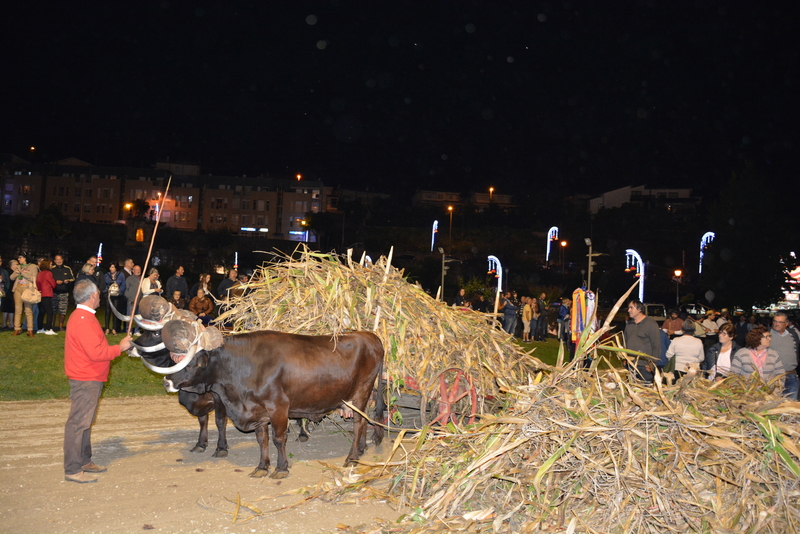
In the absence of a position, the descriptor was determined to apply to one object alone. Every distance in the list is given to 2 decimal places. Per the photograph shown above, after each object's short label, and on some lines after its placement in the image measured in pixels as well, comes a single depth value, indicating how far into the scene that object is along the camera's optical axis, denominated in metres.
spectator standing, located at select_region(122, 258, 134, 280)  13.75
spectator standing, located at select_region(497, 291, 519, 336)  20.30
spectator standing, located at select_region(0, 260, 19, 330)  13.65
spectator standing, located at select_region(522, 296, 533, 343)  22.38
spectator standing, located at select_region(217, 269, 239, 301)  13.46
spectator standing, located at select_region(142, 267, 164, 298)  13.22
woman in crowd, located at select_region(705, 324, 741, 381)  9.12
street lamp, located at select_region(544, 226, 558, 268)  54.88
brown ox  5.91
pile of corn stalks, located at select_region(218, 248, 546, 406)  7.13
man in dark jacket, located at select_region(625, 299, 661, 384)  8.49
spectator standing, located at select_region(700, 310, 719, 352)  17.75
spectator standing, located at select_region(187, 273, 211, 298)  13.39
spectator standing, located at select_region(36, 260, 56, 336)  13.56
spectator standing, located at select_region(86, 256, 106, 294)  12.59
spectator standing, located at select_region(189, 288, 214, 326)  11.98
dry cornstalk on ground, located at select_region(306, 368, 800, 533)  4.41
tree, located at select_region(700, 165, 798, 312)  41.69
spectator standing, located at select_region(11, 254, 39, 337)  12.98
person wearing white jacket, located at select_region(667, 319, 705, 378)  9.27
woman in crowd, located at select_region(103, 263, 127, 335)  13.98
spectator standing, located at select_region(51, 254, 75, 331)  14.14
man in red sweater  5.47
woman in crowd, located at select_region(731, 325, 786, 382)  8.21
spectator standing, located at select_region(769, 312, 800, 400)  9.34
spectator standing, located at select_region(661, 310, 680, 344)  15.10
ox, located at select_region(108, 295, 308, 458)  5.93
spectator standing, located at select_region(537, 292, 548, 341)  23.36
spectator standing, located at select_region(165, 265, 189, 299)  13.80
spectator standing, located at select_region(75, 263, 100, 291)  12.46
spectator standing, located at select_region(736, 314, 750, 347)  19.08
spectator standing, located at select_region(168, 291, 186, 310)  13.06
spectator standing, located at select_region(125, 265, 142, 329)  13.61
